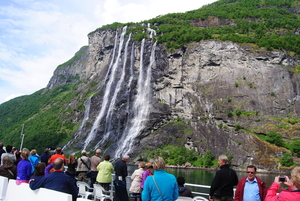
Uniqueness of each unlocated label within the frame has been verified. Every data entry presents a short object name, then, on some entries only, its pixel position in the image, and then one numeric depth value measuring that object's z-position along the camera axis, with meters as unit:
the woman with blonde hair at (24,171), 8.04
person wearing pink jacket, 4.49
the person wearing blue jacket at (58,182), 6.03
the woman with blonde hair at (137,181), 8.87
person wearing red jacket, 6.89
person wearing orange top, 11.85
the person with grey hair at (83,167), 12.27
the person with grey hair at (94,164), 11.71
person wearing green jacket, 10.34
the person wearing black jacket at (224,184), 7.62
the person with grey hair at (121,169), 10.27
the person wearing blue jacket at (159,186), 5.43
